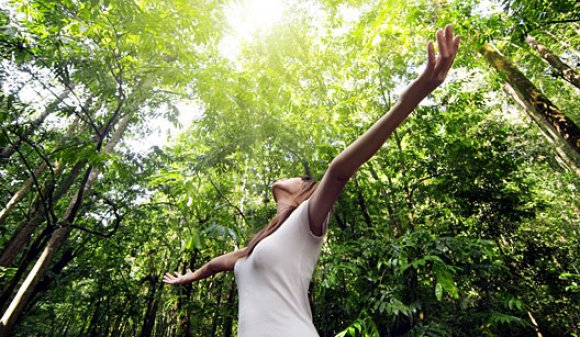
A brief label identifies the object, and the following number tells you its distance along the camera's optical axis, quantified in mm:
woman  847
